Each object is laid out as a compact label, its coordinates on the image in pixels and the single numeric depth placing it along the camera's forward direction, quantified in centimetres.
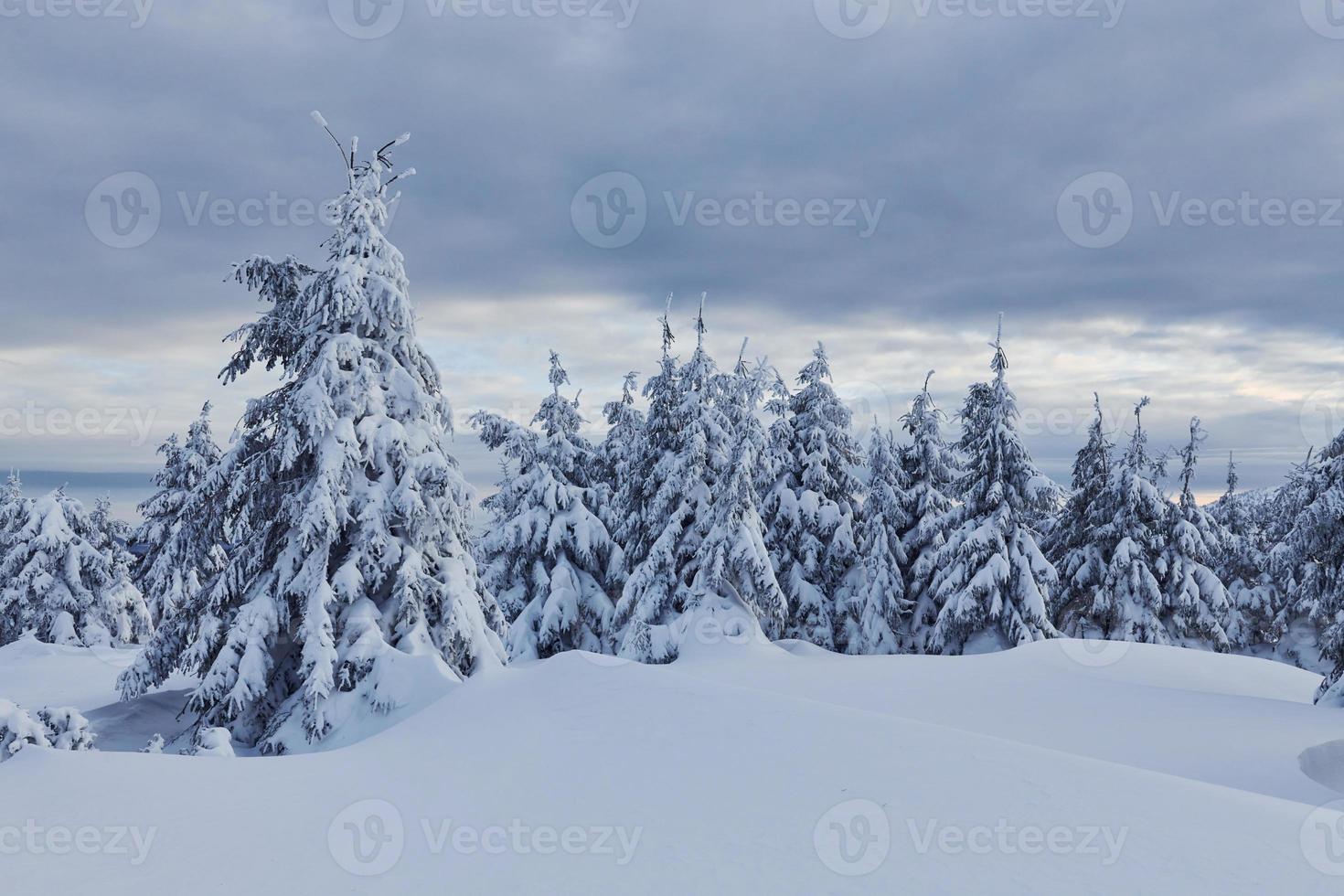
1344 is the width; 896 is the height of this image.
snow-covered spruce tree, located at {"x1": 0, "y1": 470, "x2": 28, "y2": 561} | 3362
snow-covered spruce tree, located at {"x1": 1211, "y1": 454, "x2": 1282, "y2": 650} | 3509
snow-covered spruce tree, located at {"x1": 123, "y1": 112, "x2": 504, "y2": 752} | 1207
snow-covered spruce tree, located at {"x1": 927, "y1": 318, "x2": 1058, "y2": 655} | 2355
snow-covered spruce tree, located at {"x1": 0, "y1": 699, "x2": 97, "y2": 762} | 773
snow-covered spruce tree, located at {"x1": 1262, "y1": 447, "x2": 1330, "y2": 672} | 2052
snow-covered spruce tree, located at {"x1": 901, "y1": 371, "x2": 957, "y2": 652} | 2672
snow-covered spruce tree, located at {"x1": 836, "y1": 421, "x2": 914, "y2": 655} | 2600
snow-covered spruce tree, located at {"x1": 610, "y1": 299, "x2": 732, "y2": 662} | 2219
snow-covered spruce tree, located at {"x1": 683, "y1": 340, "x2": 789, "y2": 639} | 2153
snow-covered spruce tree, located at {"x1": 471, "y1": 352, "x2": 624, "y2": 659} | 2403
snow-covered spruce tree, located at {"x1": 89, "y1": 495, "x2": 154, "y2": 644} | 3562
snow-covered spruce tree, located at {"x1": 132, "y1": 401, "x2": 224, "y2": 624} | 3009
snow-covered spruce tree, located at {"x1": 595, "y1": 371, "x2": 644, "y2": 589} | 2638
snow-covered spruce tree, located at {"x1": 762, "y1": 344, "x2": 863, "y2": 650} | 2647
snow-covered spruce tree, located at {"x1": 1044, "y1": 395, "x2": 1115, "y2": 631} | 2842
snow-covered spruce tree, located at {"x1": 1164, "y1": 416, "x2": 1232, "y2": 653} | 2738
